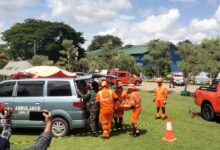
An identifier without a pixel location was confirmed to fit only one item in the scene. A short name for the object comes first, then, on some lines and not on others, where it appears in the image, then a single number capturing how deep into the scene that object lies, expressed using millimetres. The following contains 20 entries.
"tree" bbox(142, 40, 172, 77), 23330
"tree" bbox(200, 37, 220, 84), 18400
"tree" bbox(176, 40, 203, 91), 18767
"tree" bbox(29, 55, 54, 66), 37089
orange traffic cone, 7203
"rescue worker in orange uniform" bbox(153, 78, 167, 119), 10275
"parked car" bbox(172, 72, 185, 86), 31586
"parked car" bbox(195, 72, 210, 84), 39003
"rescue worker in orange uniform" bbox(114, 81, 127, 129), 8087
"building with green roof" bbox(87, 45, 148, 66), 53248
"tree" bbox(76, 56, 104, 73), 33365
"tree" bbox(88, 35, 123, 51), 79017
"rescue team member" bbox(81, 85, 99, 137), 7584
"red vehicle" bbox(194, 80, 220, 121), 9667
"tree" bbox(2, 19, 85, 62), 48129
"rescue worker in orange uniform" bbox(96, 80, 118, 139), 7343
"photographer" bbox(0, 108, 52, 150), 2462
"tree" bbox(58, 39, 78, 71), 37119
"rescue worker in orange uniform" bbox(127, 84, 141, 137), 7611
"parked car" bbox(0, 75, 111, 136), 7406
